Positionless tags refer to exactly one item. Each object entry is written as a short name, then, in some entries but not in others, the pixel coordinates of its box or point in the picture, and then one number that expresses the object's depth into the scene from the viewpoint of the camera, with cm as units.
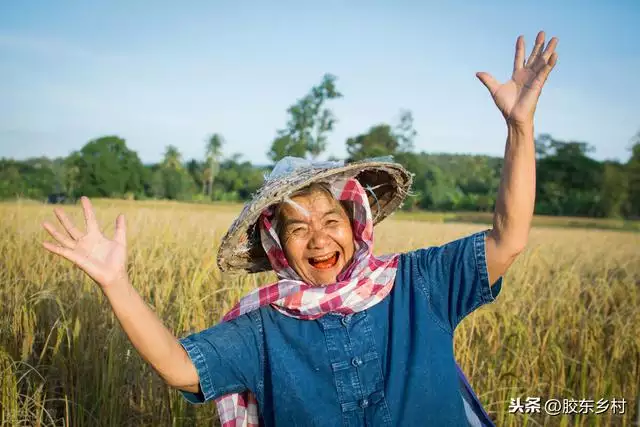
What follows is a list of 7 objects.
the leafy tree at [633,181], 4281
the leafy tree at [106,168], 4853
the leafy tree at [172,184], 5303
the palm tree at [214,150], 6569
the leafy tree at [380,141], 4684
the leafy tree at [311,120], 4775
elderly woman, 138
